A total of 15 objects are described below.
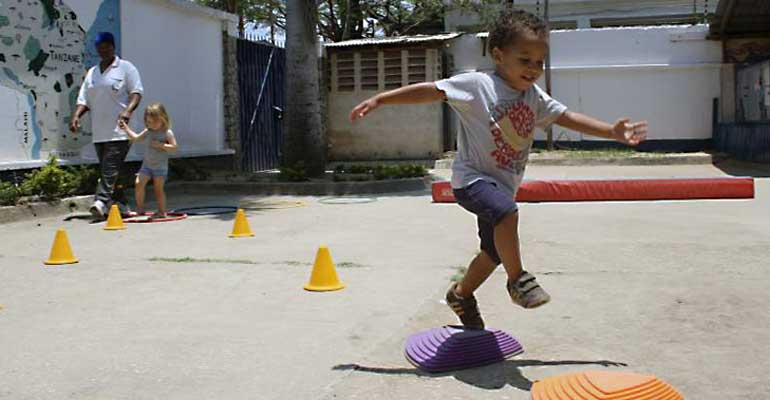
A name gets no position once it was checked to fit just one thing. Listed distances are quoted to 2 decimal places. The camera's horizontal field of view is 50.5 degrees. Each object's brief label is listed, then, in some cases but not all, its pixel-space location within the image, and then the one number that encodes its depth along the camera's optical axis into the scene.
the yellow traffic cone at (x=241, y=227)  7.87
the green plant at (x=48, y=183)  9.62
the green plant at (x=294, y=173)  12.88
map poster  9.86
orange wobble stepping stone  2.66
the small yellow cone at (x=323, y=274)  5.33
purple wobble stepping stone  3.61
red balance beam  10.78
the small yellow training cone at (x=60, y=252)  6.39
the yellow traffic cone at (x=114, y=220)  8.45
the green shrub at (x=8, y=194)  9.06
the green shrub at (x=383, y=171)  13.33
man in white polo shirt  9.23
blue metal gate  16.28
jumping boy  3.62
